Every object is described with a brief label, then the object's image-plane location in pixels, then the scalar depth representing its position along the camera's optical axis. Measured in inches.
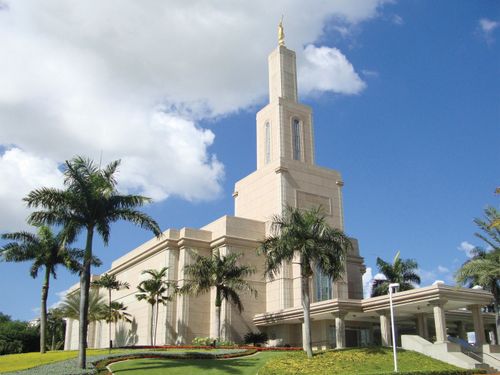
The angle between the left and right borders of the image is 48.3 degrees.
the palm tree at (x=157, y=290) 1685.5
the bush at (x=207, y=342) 1524.4
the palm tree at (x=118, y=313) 2036.2
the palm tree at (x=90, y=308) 2113.7
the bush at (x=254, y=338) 1665.8
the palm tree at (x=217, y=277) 1510.8
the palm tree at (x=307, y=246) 1200.2
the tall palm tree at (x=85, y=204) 1047.0
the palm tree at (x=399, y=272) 1948.8
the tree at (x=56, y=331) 3120.1
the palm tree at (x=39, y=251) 1421.0
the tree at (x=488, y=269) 1295.5
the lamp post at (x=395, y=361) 1000.6
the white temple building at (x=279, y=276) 1510.8
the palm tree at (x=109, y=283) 1893.5
